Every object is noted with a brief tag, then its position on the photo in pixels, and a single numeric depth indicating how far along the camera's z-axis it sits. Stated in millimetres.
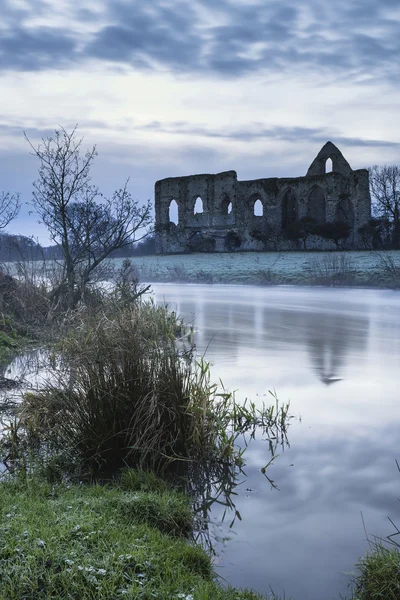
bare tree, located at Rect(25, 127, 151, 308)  12500
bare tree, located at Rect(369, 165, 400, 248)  44719
